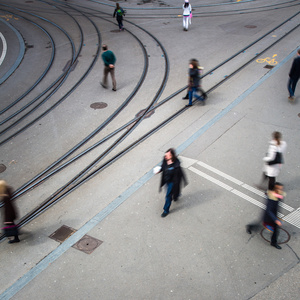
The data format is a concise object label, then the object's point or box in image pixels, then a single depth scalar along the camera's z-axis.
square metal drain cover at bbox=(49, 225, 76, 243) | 7.15
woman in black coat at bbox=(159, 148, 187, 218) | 6.88
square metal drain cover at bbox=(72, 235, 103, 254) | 6.73
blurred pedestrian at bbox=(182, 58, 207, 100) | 11.41
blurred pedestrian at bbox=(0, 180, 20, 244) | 6.59
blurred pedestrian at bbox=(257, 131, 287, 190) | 6.95
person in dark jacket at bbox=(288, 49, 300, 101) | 10.95
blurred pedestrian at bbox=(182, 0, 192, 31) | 19.13
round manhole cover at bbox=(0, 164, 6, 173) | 9.59
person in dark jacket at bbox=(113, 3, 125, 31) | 19.66
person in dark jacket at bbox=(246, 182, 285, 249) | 5.93
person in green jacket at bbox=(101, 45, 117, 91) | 12.84
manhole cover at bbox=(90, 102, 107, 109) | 12.34
